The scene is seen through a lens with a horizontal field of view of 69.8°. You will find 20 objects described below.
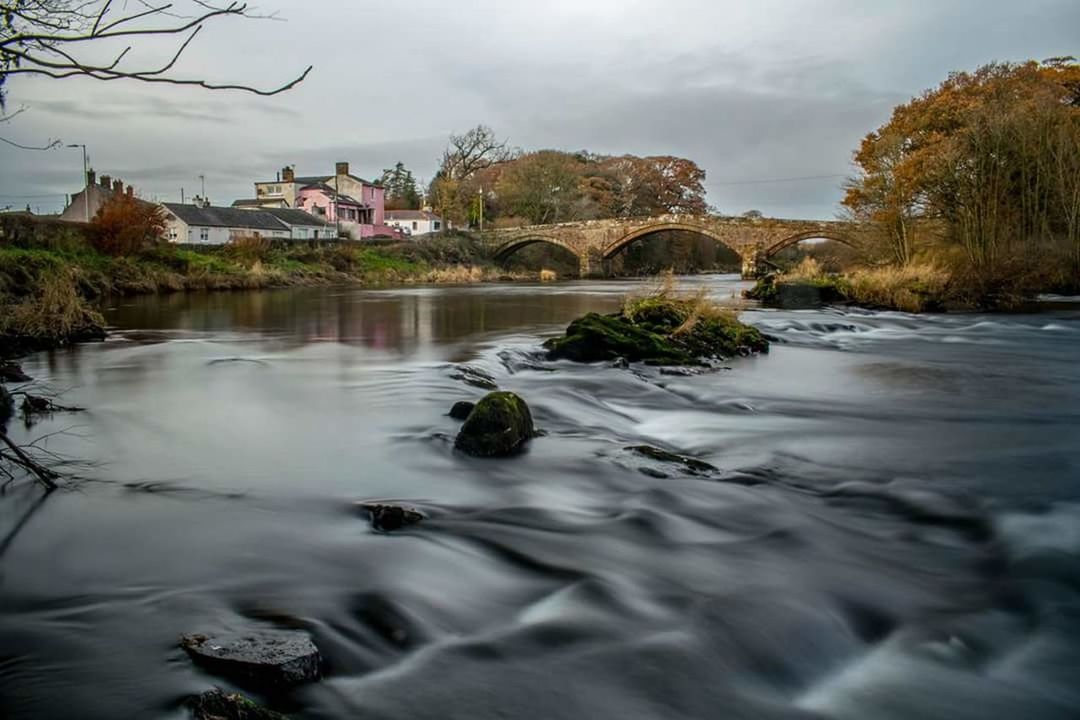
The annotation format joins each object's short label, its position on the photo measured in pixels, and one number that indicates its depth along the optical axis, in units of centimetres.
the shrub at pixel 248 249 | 4403
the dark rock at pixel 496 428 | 743
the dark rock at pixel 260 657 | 339
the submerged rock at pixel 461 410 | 891
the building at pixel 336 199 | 8194
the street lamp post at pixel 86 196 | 6181
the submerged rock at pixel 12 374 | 1036
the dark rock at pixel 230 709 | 298
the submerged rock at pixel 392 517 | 557
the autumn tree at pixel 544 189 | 7962
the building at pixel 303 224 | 7181
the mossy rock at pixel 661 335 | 1362
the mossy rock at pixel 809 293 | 2764
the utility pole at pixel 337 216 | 7532
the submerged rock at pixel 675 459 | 709
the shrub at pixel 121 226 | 3603
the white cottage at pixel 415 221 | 9119
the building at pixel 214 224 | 5956
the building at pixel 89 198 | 6250
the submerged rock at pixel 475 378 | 1131
